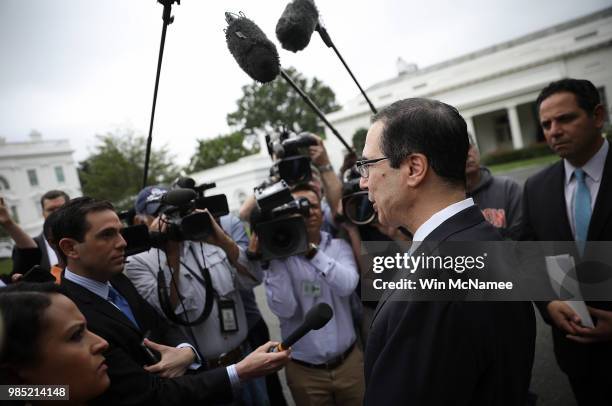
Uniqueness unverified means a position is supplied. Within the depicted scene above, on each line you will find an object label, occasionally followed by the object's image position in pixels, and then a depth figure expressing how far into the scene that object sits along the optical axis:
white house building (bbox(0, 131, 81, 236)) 33.72
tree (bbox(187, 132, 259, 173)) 41.12
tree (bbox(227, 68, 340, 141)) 39.75
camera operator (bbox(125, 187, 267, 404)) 2.26
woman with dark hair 1.10
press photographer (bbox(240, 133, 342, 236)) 2.45
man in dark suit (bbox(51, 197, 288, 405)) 1.41
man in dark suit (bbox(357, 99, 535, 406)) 0.97
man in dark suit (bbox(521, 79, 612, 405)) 1.90
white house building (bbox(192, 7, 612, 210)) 24.97
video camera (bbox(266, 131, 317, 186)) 2.43
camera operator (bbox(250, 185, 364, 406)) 2.24
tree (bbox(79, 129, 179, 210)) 19.58
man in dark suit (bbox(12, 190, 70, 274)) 2.96
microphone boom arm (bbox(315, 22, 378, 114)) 2.23
